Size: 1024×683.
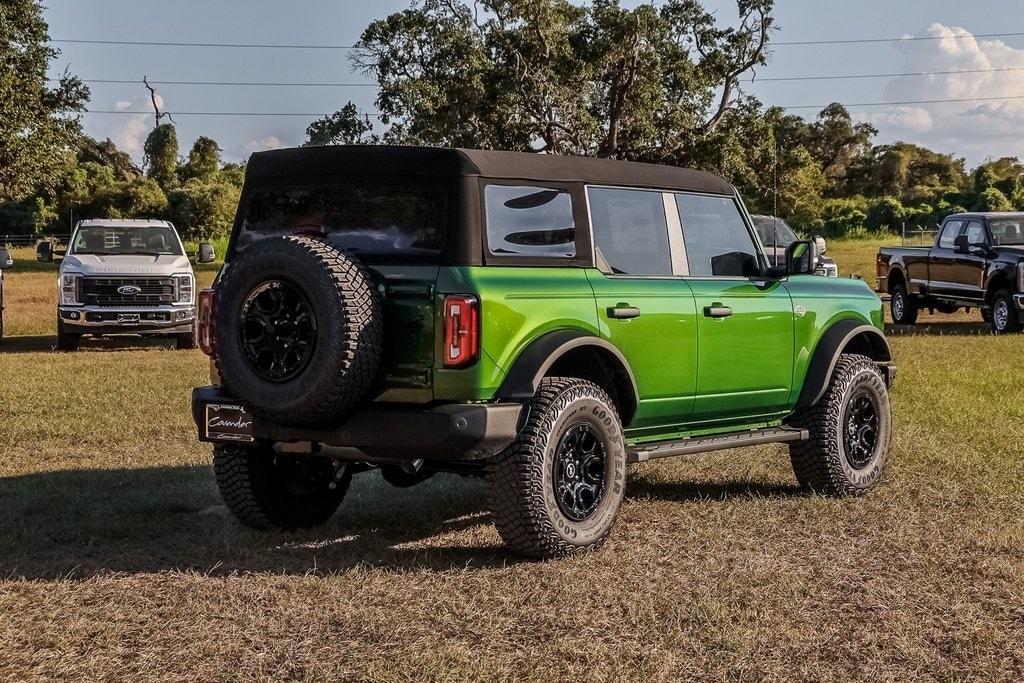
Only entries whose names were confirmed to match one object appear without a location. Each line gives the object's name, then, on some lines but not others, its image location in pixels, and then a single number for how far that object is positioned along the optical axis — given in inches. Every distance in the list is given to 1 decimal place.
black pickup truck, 864.3
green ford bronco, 240.4
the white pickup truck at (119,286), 767.7
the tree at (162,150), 3117.6
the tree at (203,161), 2915.8
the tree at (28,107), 1466.5
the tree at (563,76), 1659.7
